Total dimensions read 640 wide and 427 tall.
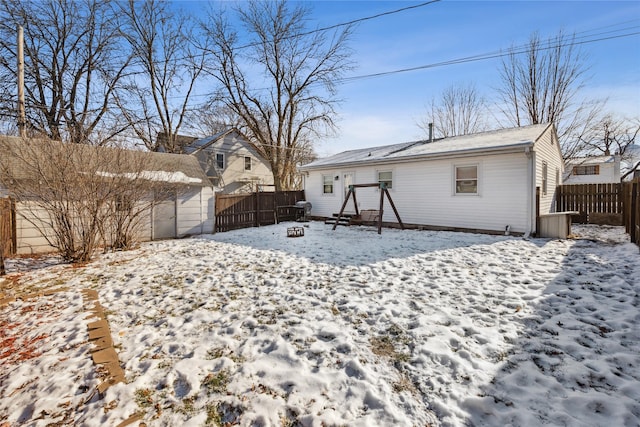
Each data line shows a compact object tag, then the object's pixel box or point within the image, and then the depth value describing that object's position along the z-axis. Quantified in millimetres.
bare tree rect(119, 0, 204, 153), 18922
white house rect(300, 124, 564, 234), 8805
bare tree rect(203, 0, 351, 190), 19266
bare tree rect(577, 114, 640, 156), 21031
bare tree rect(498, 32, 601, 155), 17859
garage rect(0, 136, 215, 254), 6972
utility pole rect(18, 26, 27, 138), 9040
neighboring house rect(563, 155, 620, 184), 27109
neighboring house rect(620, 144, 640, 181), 28764
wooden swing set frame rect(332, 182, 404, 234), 9922
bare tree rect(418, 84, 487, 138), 23109
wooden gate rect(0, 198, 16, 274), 6484
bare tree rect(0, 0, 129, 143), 13922
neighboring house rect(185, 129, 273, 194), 21922
